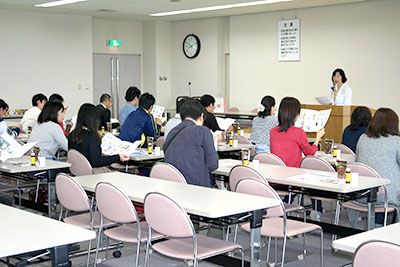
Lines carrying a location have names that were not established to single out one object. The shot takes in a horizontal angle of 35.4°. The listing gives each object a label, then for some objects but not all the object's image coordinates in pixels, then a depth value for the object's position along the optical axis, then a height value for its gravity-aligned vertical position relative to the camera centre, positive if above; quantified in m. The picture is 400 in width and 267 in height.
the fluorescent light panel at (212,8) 10.58 +1.21
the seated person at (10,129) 7.88 -0.72
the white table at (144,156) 6.27 -0.83
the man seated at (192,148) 4.87 -0.58
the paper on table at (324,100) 8.99 -0.37
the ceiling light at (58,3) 10.52 +1.23
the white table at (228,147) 7.03 -0.83
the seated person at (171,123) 7.26 -0.56
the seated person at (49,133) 6.25 -0.58
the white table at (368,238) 2.86 -0.78
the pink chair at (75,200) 4.20 -0.86
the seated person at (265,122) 7.07 -0.54
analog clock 13.69 +0.63
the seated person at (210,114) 7.47 -0.48
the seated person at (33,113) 8.68 -0.55
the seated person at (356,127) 6.35 -0.54
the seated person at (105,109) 9.01 -0.51
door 13.88 -0.04
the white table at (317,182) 4.38 -0.79
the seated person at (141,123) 7.08 -0.55
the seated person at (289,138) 5.66 -0.58
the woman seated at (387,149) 5.07 -0.61
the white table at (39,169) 5.39 -0.81
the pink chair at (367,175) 4.95 -0.91
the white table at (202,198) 3.63 -0.78
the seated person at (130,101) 8.53 -0.37
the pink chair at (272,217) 4.15 -0.97
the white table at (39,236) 2.79 -0.77
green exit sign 13.85 +0.69
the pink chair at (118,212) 3.87 -0.87
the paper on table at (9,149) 5.61 -0.67
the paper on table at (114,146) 5.93 -0.68
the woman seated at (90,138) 5.78 -0.60
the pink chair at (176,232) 3.55 -0.91
